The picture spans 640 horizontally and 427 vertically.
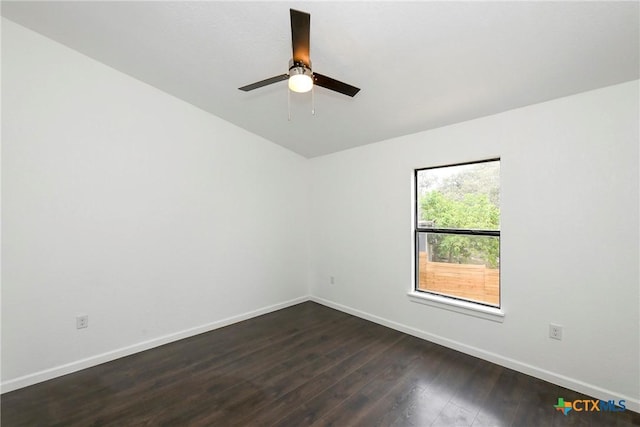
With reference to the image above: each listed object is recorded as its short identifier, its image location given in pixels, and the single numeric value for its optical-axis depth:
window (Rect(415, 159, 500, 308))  2.76
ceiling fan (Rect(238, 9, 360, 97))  1.51
